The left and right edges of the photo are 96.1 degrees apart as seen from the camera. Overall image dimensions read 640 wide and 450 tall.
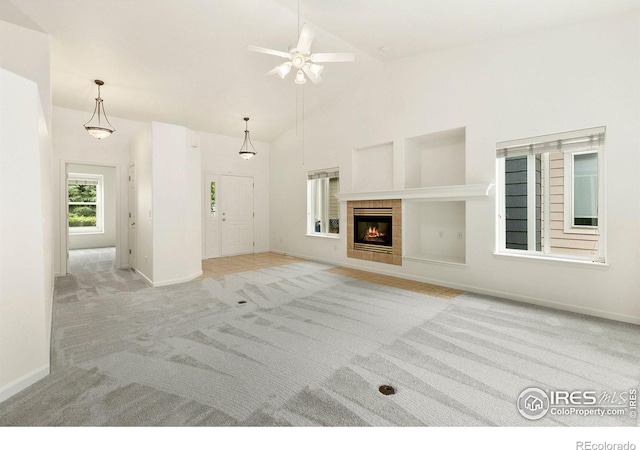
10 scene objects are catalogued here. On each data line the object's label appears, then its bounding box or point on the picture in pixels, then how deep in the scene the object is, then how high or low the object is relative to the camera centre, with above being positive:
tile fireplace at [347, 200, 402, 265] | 5.47 -0.24
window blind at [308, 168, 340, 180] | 6.59 +1.08
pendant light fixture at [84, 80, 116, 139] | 4.80 +2.00
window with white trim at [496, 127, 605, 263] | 3.55 +0.31
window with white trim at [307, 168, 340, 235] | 6.98 +0.40
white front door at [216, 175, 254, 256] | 7.79 +0.14
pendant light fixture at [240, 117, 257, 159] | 6.80 +2.05
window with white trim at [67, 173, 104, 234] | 9.75 +0.56
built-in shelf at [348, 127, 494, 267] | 5.02 +0.56
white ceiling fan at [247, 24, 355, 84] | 3.20 +1.90
